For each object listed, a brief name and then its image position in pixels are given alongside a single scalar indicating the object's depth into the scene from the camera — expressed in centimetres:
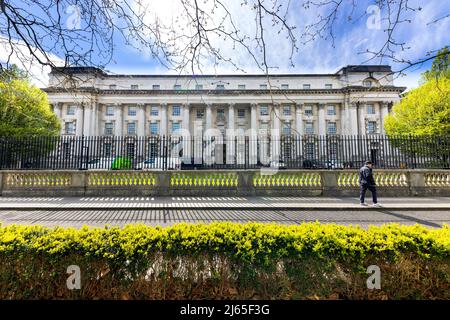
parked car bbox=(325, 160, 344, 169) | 1441
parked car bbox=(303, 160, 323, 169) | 1440
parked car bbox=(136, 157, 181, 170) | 1421
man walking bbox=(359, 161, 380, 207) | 1032
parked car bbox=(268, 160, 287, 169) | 1528
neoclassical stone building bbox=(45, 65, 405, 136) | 5278
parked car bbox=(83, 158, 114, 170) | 1355
